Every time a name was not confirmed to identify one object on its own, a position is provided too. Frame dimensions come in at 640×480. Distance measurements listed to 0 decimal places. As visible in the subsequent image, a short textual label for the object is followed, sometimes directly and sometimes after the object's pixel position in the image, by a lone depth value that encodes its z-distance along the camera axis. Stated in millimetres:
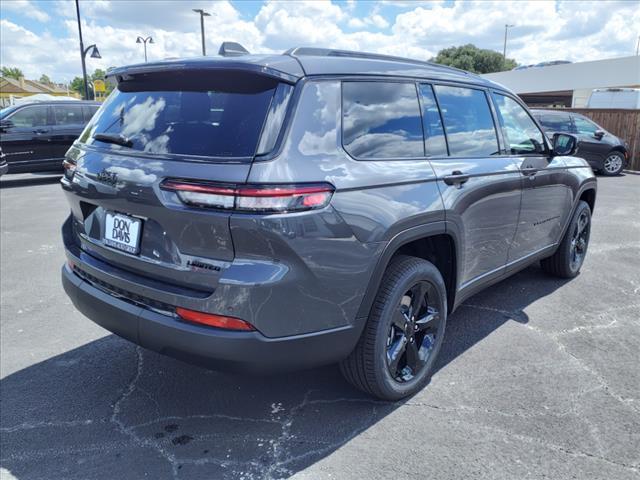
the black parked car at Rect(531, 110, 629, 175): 13438
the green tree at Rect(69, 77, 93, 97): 108044
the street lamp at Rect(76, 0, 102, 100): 23606
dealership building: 29188
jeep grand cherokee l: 2246
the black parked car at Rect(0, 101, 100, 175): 11039
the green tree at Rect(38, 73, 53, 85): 140125
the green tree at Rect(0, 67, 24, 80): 108706
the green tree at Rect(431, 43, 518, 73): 67250
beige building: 61306
